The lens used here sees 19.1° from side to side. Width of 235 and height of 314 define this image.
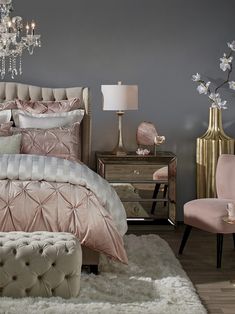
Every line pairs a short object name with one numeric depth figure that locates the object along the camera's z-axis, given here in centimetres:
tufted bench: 417
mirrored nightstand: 674
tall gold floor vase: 687
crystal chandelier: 564
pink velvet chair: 537
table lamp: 666
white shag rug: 407
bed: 484
